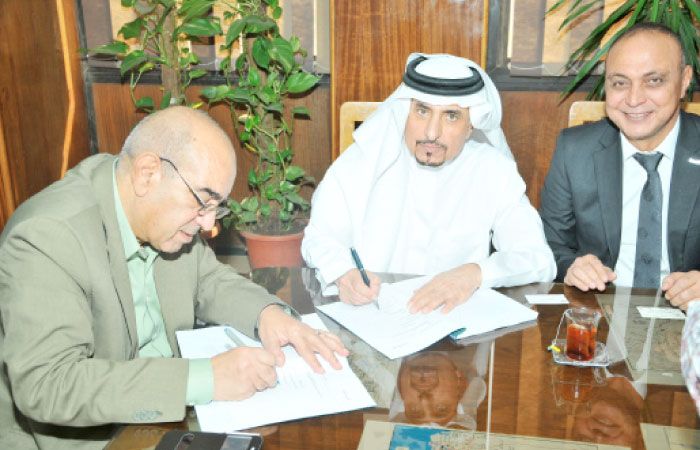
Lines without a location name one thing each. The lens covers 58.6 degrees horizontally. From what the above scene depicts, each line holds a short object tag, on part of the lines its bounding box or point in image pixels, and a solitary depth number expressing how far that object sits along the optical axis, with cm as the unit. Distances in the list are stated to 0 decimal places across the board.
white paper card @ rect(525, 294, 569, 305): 198
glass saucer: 158
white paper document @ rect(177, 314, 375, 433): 132
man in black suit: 263
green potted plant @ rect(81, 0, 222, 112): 404
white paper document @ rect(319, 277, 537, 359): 167
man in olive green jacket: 134
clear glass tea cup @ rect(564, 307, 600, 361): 160
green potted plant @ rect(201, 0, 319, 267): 394
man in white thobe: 257
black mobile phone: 120
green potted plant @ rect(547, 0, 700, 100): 317
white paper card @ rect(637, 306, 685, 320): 189
